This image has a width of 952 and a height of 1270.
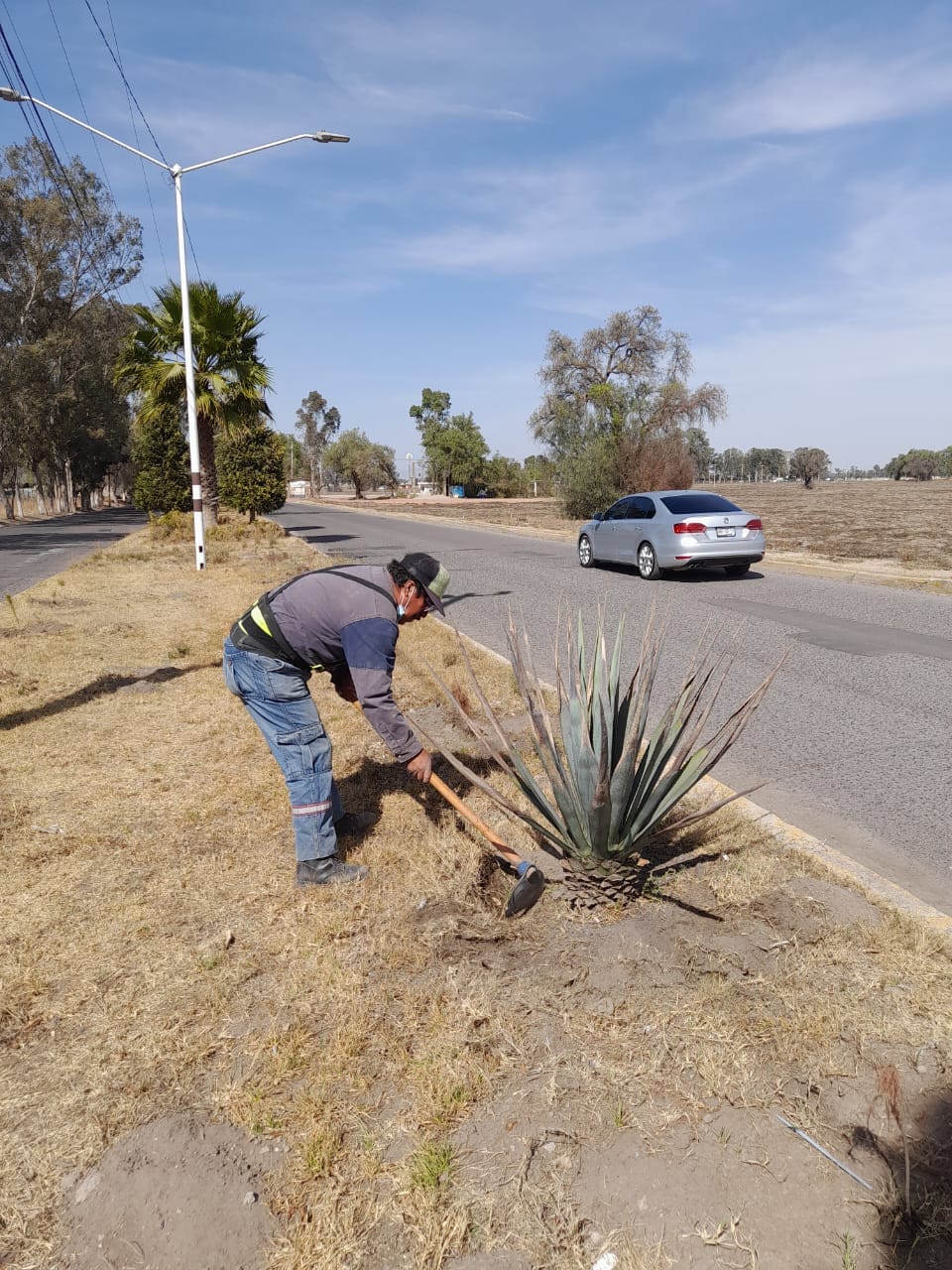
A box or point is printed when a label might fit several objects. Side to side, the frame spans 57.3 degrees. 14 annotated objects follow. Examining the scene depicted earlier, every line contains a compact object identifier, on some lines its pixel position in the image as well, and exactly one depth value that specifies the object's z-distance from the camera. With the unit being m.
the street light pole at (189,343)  15.59
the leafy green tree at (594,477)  31.89
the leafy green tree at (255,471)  25.31
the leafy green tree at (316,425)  123.31
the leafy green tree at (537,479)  86.11
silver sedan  13.70
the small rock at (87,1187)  2.11
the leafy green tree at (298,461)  127.09
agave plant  3.19
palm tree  20.20
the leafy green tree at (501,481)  84.44
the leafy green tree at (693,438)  34.01
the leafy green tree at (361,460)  94.62
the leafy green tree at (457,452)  82.38
